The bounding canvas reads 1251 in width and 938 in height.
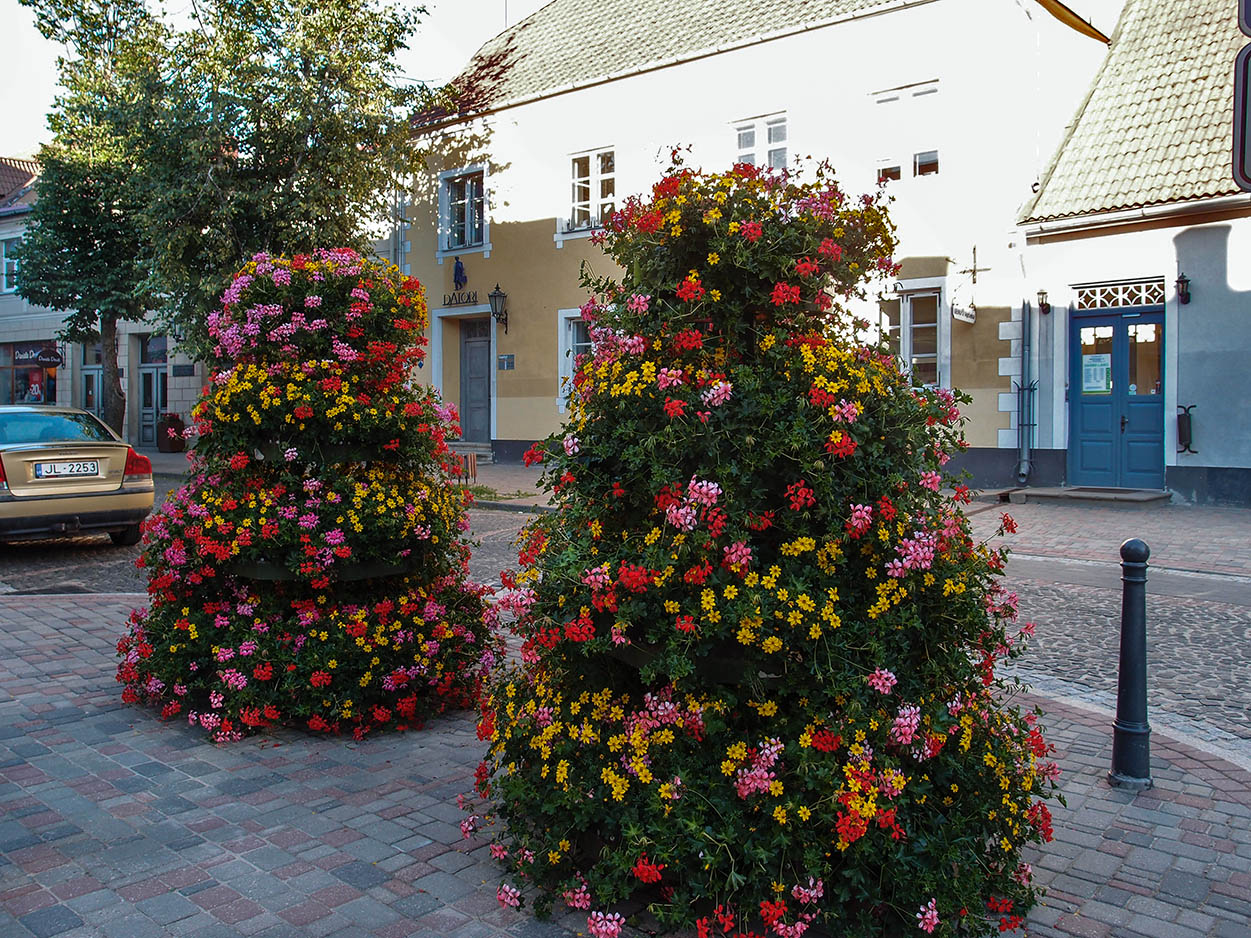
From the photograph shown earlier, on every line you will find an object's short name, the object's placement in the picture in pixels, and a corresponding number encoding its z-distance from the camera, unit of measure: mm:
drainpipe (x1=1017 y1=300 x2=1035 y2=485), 15391
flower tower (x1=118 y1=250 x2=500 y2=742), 4547
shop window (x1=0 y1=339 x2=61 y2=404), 32062
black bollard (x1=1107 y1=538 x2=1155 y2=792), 4098
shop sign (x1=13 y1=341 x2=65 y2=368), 31500
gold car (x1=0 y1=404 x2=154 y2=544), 9250
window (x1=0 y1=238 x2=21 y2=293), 30641
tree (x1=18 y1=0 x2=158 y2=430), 19859
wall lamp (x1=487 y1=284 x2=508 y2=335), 21297
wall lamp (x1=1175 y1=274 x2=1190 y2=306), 13992
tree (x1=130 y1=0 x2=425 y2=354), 17844
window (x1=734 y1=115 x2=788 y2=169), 18156
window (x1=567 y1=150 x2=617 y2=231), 20547
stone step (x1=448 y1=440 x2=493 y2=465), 22062
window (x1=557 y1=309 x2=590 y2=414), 20625
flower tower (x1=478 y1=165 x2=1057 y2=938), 2742
